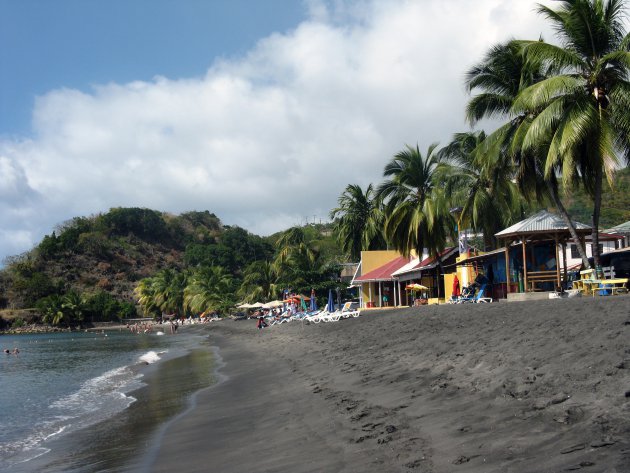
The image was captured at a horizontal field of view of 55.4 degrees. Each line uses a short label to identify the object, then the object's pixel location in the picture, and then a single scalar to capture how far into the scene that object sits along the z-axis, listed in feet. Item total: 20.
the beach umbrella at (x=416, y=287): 106.42
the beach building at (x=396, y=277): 118.11
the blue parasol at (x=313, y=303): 143.74
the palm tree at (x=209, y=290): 259.00
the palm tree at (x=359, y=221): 156.66
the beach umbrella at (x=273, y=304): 187.83
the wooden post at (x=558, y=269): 65.67
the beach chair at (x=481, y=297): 76.03
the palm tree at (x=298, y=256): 169.17
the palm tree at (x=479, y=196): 94.94
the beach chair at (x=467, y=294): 82.48
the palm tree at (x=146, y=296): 342.85
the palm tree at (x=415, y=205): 107.24
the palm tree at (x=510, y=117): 66.54
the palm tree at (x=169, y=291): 311.88
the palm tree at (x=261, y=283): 217.36
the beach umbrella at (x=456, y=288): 90.02
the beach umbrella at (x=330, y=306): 124.36
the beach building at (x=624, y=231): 93.76
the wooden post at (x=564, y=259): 68.95
